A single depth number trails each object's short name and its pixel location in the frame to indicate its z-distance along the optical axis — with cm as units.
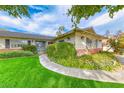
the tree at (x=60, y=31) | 1870
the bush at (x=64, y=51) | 624
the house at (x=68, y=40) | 833
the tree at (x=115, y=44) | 929
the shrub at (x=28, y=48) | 1077
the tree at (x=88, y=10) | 430
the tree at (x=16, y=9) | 423
